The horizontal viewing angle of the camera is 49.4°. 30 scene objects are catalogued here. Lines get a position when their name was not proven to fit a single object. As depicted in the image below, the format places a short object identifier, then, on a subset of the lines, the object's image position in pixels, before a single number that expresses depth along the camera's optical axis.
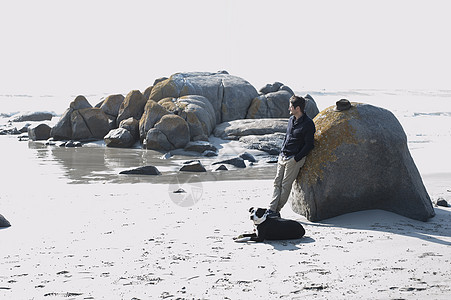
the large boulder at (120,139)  21.58
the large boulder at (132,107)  23.80
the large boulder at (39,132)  25.09
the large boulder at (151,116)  21.23
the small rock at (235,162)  16.34
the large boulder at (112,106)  24.75
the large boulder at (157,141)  20.25
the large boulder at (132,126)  22.20
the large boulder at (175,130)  20.27
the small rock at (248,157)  17.73
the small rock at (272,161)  17.74
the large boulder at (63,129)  23.89
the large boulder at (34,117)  35.97
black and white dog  6.71
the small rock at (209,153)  19.12
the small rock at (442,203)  8.68
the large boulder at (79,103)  24.39
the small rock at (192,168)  15.07
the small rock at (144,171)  14.15
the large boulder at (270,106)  26.08
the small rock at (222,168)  15.59
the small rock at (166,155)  18.42
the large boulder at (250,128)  21.86
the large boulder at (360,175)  7.58
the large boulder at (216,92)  25.34
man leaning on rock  7.56
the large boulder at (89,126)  23.53
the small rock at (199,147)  19.80
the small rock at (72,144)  22.00
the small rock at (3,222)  7.74
